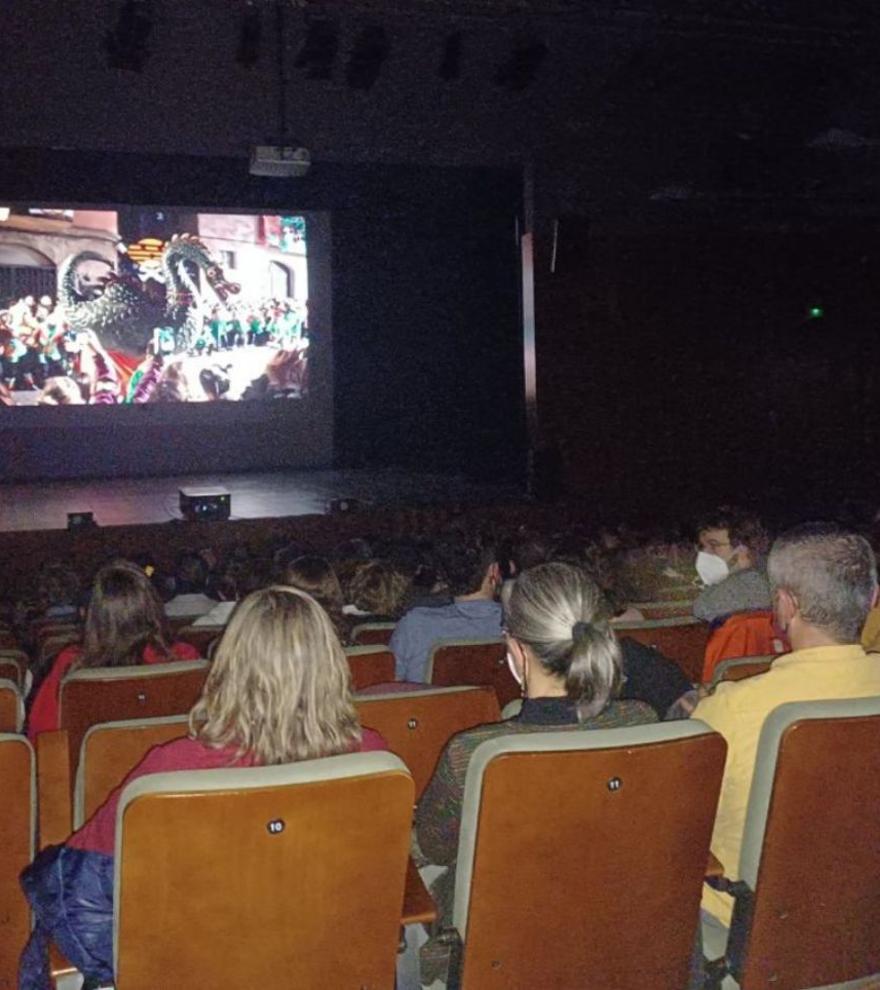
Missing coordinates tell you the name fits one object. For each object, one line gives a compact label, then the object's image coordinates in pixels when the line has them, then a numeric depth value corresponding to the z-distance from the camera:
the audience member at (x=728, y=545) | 4.51
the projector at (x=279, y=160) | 7.67
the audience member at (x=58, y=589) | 5.28
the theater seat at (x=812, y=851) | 1.79
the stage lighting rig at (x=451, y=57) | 7.79
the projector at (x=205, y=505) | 9.12
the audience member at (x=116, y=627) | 3.08
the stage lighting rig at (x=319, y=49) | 7.35
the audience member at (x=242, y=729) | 1.70
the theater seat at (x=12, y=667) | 3.27
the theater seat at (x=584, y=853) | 1.66
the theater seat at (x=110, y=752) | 2.14
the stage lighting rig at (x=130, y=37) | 7.01
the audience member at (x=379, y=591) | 4.15
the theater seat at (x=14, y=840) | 1.79
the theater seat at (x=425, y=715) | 2.37
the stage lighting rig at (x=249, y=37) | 7.23
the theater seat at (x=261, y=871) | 1.51
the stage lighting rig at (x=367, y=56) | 7.59
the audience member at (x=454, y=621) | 3.44
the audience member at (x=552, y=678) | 1.91
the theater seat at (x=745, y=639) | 3.23
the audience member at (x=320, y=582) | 3.61
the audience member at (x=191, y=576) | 5.89
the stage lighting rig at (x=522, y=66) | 7.67
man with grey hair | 2.01
